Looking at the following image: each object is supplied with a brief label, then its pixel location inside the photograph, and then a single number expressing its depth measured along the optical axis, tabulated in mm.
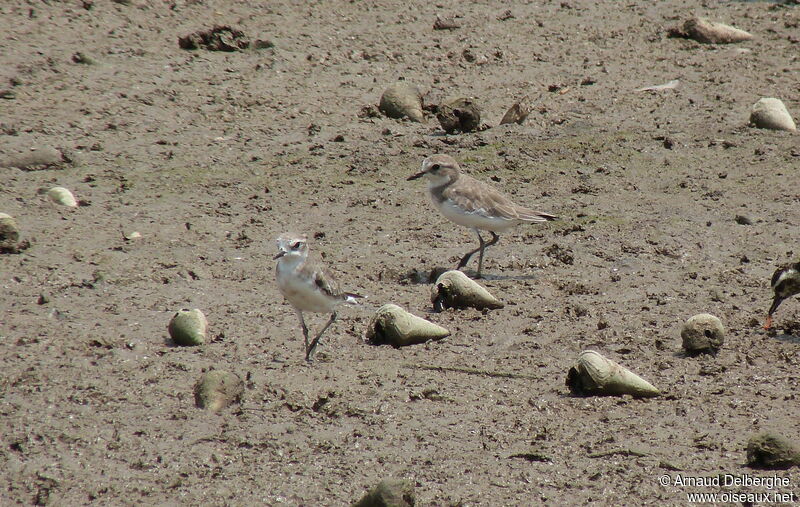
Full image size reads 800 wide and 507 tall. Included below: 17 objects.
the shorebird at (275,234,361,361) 13617
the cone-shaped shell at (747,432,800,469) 10430
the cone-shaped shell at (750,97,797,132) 21219
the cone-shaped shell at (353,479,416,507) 9703
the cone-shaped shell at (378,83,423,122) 21891
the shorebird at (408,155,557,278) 17406
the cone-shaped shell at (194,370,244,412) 11937
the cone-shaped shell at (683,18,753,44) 25766
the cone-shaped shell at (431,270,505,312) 14961
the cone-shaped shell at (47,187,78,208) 17859
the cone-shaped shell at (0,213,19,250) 15583
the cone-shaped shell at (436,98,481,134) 21000
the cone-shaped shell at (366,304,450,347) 13750
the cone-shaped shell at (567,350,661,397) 12250
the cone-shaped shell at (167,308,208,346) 13453
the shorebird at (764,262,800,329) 14203
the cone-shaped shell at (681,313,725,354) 13242
